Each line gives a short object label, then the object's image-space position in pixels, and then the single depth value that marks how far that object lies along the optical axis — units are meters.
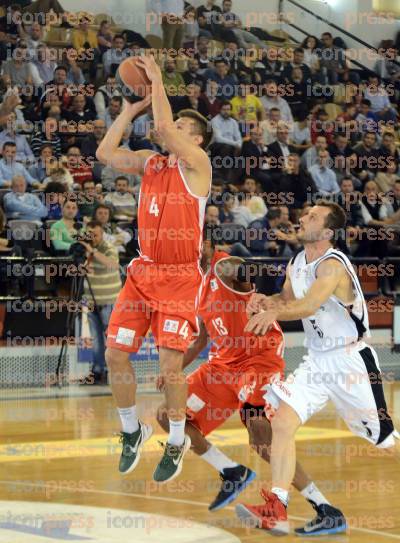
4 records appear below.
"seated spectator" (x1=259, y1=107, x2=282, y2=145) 15.79
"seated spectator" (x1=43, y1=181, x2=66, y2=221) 12.49
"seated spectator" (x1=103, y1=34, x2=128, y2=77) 15.12
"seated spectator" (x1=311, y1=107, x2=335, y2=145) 16.67
